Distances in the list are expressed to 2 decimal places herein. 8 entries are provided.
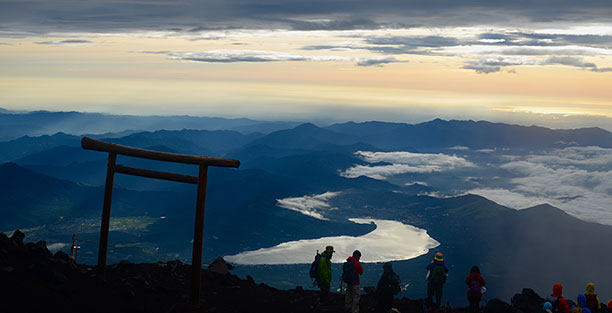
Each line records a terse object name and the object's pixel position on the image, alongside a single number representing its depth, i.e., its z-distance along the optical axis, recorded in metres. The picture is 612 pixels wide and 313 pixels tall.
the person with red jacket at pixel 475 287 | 21.69
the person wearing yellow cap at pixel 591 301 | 22.81
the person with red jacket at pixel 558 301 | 21.66
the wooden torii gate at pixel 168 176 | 18.36
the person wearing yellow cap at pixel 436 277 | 22.47
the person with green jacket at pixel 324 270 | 22.18
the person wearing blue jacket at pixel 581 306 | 21.69
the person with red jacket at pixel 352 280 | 21.20
